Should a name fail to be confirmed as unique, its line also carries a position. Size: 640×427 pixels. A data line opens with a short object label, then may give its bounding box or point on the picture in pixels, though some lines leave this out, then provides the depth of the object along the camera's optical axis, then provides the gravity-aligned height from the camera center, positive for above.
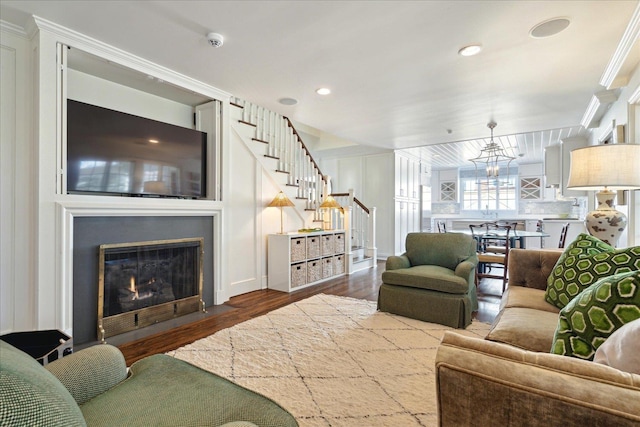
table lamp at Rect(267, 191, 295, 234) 4.30 +0.16
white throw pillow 0.80 -0.38
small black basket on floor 1.81 -0.80
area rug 1.70 -1.07
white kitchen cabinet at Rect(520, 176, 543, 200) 8.85 +0.73
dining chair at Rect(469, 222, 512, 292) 4.03 -0.57
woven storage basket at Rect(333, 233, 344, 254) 5.16 -0.50
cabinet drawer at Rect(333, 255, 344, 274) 5.15 -0.86
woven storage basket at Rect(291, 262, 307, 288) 4.31 -0.87
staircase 4.18 +0.70
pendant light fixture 4.83 +1.00
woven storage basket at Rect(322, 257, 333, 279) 4.91 -0.87
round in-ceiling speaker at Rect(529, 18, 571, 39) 2.27 +1.41
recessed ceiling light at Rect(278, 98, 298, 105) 3.91 +1.45
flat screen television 2.57 +0.55
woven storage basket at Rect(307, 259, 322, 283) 4.60 -0.87
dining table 4.44 -0.34
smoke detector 2.46 +1.41
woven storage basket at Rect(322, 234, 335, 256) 4.92 -0.50
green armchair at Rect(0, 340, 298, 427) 0.80 -0.63
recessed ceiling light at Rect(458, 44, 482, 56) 2.61 +1.41
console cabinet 4.25 -0.68
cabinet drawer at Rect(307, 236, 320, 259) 4.61 -0.50
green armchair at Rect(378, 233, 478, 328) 2.89 -0.66
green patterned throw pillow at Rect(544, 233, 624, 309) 1.77 -0.34
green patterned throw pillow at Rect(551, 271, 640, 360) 1.06 -0.37
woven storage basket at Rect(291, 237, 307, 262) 4.32 -0.51
